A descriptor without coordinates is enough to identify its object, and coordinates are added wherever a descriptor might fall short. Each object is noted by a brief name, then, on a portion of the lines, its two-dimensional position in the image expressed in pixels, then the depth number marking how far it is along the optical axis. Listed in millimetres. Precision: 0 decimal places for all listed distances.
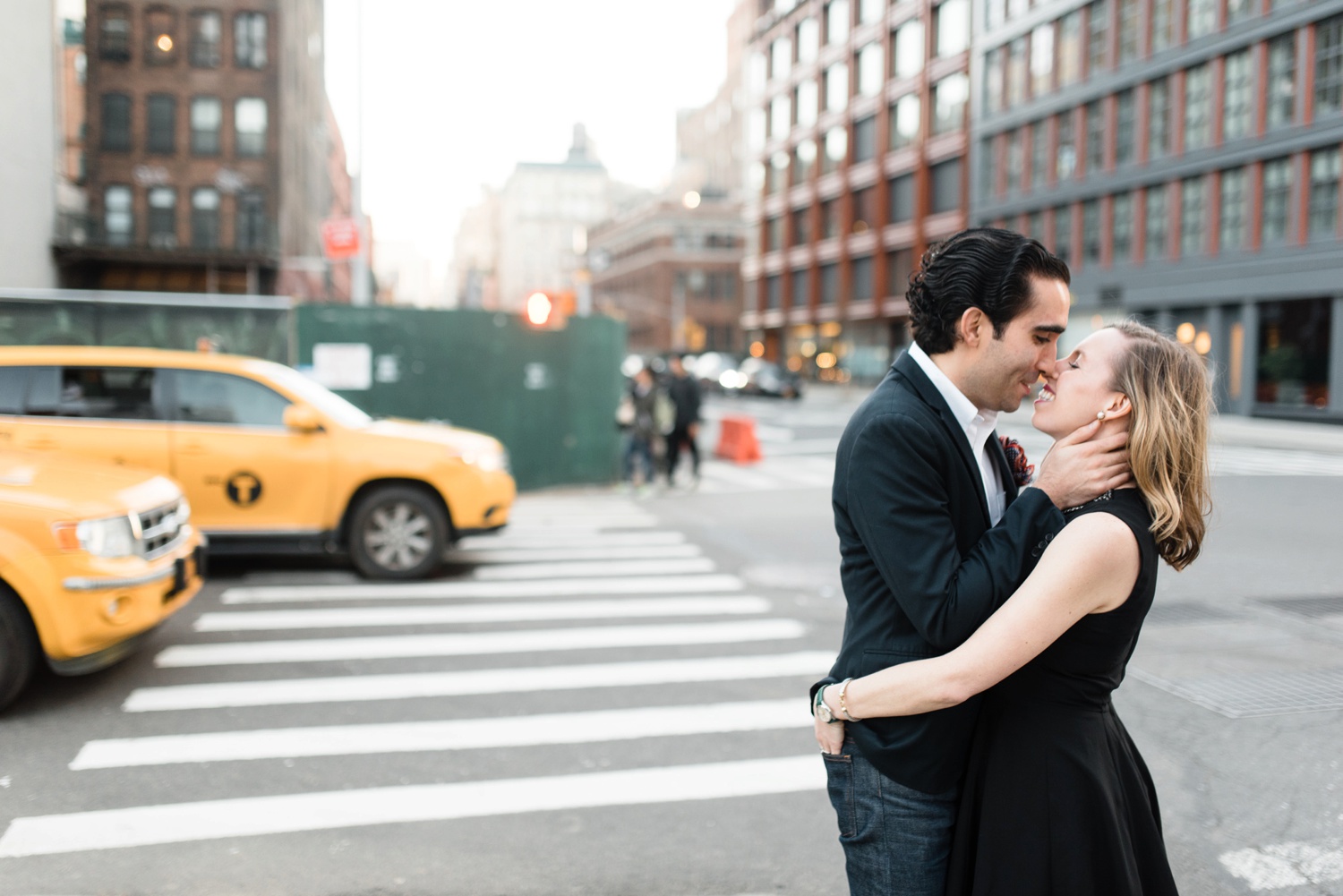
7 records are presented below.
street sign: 18281
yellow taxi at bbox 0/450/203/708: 5531
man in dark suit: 2059
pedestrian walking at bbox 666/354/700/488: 16625
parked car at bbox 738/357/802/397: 47812
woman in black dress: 2020
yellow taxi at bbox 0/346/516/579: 8656
